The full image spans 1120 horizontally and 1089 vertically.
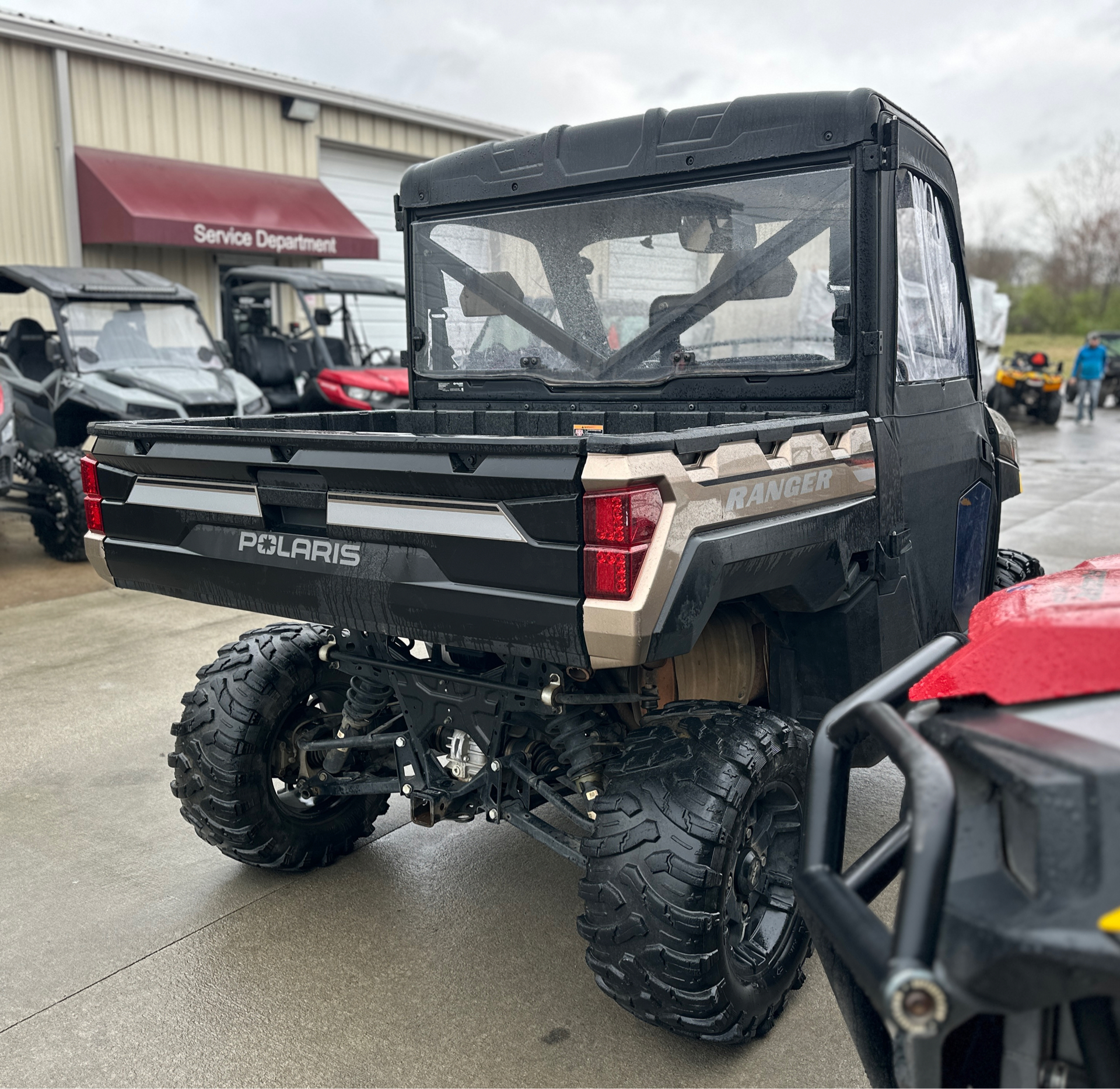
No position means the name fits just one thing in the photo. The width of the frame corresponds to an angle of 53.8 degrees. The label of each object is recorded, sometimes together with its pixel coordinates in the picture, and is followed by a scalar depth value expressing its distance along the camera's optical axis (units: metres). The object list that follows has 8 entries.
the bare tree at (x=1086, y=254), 44.41
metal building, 12.42
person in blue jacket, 19.80
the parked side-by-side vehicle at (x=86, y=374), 8.06
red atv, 1.29
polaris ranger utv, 2.29
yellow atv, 19.28
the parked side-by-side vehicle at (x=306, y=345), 11.65
